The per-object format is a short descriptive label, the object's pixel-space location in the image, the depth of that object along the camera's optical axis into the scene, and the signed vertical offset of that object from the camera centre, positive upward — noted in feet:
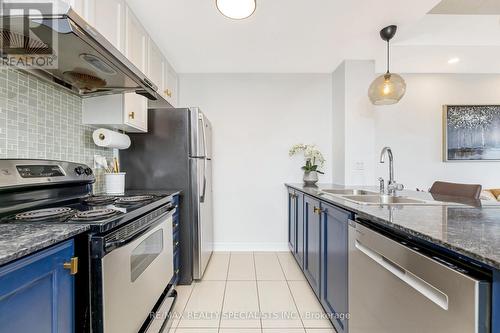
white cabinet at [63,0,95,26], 4.16 +2.85
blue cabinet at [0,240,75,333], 1.98 -1.19
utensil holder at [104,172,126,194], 6.14 -0.42
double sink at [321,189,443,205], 5.05 -0.79
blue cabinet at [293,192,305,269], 7.73 -2.18
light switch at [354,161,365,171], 9.46 +0.02
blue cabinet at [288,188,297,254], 8.91 -2.12
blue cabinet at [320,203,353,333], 4.42 -1.99
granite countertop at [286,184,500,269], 2.04 -0.68
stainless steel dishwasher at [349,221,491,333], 1.99 -1.30
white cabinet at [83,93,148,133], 5.76 +1.35
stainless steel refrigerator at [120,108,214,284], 7.36 +0.08
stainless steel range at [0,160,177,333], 2.97 -1.01
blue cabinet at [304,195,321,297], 5.94 -2.04
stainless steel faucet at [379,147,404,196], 6.15 -0.47
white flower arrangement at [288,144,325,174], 9.95 +0.45
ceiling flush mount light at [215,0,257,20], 5.58 +3.77
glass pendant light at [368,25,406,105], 7.54 +2.52
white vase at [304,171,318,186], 9.57 -0.46
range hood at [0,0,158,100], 3.01 +1.81
